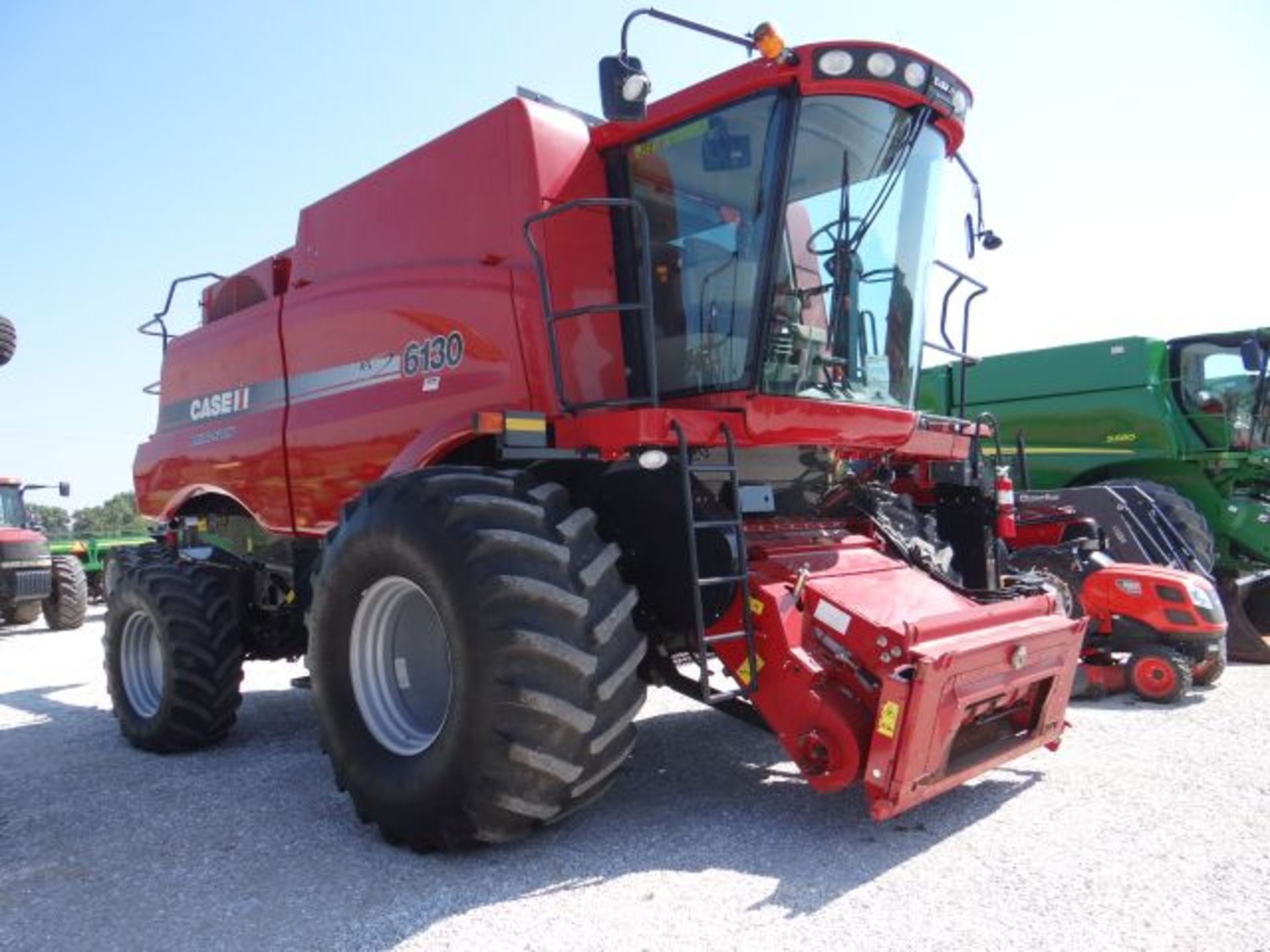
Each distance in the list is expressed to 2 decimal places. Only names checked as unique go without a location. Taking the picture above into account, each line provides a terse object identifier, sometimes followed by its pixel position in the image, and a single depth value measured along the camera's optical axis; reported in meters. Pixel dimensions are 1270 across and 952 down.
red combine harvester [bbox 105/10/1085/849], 3.17
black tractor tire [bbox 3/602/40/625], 13.96
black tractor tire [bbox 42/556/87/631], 13.76
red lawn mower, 5.61
